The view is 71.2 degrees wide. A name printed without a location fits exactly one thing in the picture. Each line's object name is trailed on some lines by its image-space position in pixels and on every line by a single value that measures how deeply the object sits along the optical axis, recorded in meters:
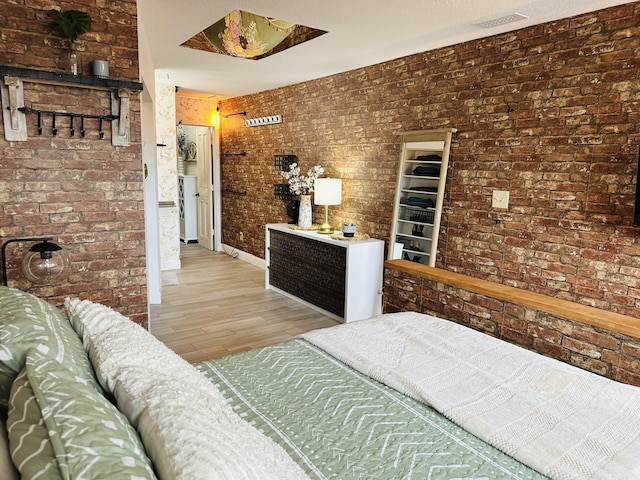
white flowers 5.16
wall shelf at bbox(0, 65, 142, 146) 2.46
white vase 5.21
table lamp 4.73
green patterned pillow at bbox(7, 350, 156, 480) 0.76
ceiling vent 2.88
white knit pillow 0.85
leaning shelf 3.75
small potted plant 2.47
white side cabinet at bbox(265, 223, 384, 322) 4.25
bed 0.86
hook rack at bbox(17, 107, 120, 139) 2.57
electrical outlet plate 3.28
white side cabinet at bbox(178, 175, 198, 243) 8.47
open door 7.71
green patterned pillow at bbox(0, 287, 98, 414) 1.08
